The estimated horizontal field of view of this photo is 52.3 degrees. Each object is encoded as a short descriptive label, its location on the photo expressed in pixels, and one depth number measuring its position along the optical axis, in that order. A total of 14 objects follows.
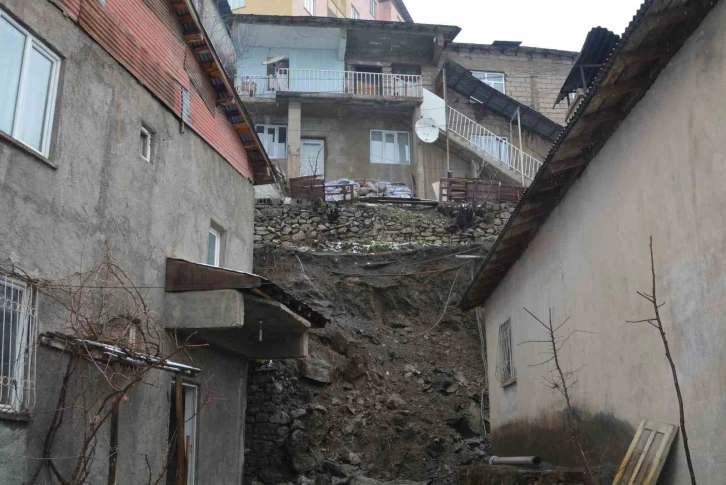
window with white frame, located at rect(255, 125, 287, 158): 28.36
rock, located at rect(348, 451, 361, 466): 14.30
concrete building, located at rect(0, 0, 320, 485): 6.60
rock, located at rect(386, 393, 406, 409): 16.02
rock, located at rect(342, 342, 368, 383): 16.48
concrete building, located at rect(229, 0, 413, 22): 36.16
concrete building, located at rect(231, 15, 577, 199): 27.98
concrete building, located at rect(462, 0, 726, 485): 5.64
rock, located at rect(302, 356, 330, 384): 15.70
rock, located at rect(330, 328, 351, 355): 17.00
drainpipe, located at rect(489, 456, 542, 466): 8.80
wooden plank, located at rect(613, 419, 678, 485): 6.17
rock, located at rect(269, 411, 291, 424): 13.95
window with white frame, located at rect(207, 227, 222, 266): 11.32
